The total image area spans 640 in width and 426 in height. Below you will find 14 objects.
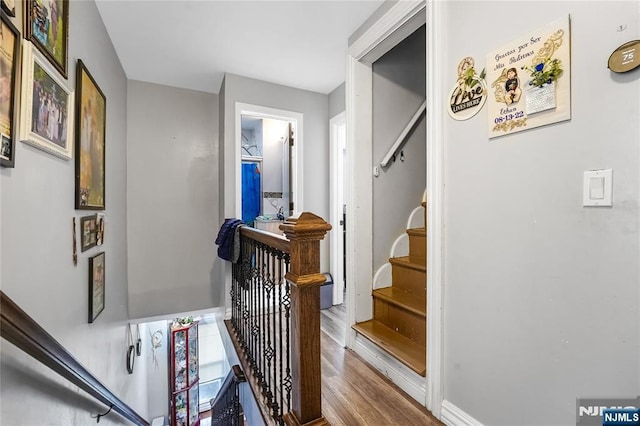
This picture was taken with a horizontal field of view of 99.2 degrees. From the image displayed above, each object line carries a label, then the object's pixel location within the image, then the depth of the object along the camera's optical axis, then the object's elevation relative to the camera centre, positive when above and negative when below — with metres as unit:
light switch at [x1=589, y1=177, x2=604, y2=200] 0.91 +0.09
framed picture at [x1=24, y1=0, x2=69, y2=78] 1.09 +0.82
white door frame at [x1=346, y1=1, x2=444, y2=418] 1.49 +0.33
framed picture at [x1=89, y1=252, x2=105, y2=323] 1.82 -0.52
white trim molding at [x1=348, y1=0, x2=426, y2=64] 1.68 +1.26
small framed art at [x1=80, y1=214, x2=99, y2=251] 1.72 -0.13
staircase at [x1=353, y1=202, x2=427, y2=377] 1.76 -0.72
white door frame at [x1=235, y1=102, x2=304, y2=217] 3.13 +0.92
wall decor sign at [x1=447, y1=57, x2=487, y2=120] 1.29 +0.60
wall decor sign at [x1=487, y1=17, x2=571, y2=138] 1.00 +0.54
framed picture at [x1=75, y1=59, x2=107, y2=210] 1.64 +0.48
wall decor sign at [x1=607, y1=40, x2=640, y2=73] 0.83 +0.50
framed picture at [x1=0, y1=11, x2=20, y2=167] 0.90 +0.43
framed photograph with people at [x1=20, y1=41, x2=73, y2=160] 1.04 +0.46
